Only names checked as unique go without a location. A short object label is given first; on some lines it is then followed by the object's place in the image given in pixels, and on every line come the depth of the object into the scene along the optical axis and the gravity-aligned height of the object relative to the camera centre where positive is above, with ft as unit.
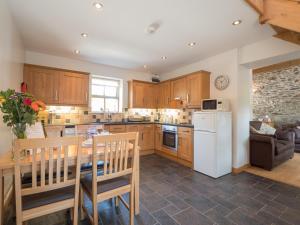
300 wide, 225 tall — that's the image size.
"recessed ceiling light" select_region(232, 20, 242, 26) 7.64 +4.72
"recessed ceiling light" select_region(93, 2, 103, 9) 6.48 +4.74
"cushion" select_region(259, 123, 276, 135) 15.07 -1.55
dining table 3.92 -1.37
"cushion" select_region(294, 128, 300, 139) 16.28 -1.97
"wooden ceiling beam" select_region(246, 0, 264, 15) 6.39 +4.74
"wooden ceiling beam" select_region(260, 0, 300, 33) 6.47 +4.53
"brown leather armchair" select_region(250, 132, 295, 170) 10.75 -2.76
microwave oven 10.46 +0.70
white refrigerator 9.80 -1.93
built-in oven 13.14 -2.02
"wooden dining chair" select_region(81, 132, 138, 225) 4.63 -1.92
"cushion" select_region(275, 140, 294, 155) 11.34 -2.54
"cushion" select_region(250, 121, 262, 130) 15.82 -1.00
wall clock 11.35 +2.50
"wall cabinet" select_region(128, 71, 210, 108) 12.39 +2.14
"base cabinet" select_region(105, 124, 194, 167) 11.86 -2.41
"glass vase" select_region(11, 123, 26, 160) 4.51 -0.52
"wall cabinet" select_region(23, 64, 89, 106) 11.28 +2.30
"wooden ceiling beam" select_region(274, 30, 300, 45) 7.75 +4.12
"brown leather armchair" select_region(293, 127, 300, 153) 16.09 -2.68
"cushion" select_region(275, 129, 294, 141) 15.08 -2.05
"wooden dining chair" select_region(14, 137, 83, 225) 3.72 -1.87
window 15.08 +2.02
